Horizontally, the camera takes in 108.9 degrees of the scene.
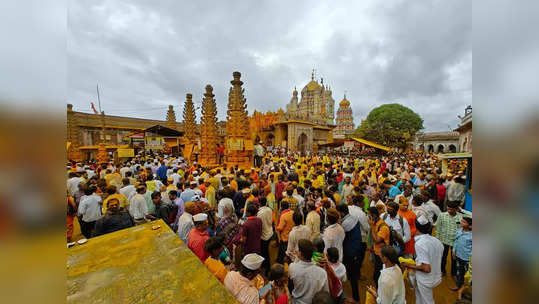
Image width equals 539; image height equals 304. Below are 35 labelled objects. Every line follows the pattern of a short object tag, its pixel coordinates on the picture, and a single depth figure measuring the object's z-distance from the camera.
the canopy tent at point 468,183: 6.07
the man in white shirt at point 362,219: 3.82
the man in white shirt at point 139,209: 4.48
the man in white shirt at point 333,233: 3.35
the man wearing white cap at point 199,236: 2.99
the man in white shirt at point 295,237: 3.32
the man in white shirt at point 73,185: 6.18
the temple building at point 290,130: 25.08
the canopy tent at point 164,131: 14.89
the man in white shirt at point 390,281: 2.31
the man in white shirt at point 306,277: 2.43
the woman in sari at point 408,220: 3.69
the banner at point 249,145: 11.57
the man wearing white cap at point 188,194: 5.18
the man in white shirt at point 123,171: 8.39
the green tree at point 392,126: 28.98
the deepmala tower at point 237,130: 11.41
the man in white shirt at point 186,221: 3.67
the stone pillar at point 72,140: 15.20
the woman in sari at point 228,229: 3.67
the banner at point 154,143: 13.37
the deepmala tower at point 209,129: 12.86
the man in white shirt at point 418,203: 4.21
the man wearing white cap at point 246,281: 2.17
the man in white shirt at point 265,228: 4.11
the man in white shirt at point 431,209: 4.21
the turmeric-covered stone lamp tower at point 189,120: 15.55
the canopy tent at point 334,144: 26.89
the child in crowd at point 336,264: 2.83
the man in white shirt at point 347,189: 6.13
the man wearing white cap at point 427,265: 2.69
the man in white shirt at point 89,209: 4.42
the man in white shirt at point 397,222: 3.60
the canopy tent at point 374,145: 20.60
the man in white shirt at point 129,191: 5.27
